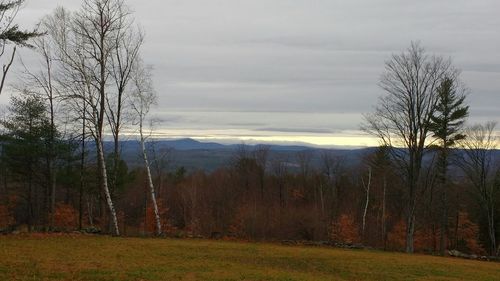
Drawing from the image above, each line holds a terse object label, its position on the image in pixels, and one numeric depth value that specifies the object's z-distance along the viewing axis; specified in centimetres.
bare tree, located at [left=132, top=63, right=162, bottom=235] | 2603
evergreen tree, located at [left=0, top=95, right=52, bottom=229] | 2986
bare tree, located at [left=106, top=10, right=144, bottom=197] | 2459
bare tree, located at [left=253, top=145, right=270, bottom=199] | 6303
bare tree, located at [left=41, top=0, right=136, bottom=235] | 2305
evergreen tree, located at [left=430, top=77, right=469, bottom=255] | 3275
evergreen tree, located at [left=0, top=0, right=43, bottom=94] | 1832
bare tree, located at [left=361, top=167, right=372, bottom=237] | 4429
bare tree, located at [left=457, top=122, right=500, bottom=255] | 3406
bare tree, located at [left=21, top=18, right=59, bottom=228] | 2665
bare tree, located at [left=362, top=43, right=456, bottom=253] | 2650
